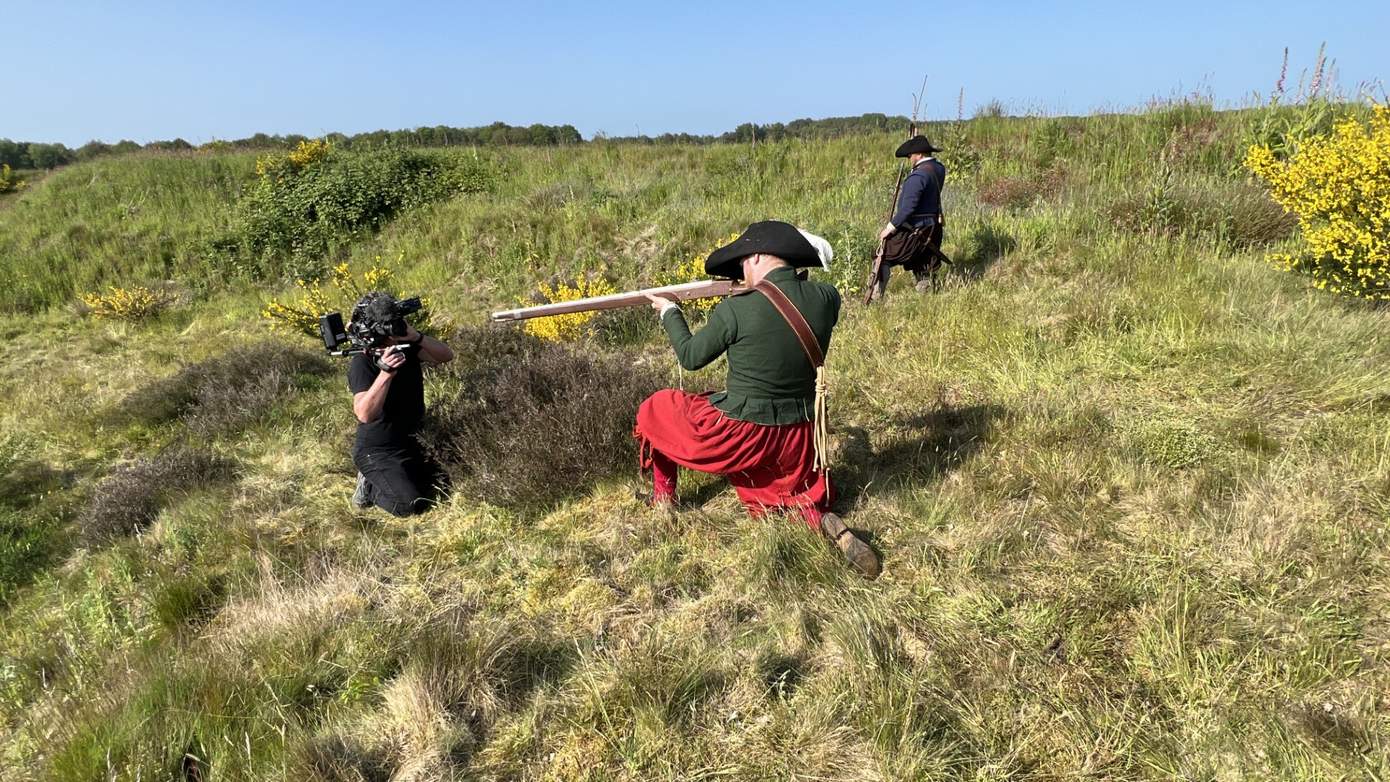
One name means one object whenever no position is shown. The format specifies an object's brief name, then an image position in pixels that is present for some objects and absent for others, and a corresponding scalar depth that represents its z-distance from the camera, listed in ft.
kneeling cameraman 13.10
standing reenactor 20.02
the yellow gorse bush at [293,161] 45.42
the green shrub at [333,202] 38.99
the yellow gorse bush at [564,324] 22.29
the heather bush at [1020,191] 29.02
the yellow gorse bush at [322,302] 23.48
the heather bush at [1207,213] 20.95
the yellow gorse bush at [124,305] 32.04
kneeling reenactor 9.92
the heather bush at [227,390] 18.90
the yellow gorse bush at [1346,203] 14.01
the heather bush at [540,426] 13.17
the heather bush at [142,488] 14.06
